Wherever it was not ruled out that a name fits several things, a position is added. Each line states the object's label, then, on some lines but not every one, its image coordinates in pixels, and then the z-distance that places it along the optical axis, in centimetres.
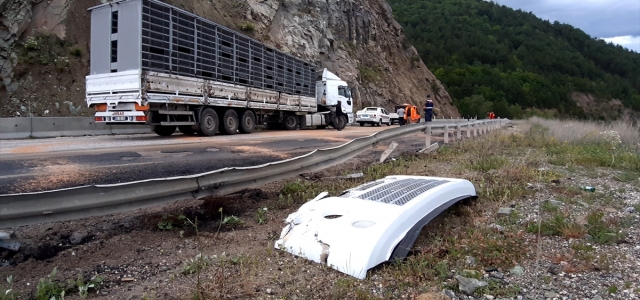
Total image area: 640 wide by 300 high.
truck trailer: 1238
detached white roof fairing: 326
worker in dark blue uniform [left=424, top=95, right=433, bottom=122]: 2116
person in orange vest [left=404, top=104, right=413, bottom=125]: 3484
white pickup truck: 3300
